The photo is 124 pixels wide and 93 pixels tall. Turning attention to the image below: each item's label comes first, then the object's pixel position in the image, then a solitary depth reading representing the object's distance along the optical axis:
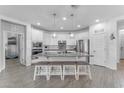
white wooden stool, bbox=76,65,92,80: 3.51
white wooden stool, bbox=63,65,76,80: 3.11
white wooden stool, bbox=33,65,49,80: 2.81
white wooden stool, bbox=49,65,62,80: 3.06
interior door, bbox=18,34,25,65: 4.50
